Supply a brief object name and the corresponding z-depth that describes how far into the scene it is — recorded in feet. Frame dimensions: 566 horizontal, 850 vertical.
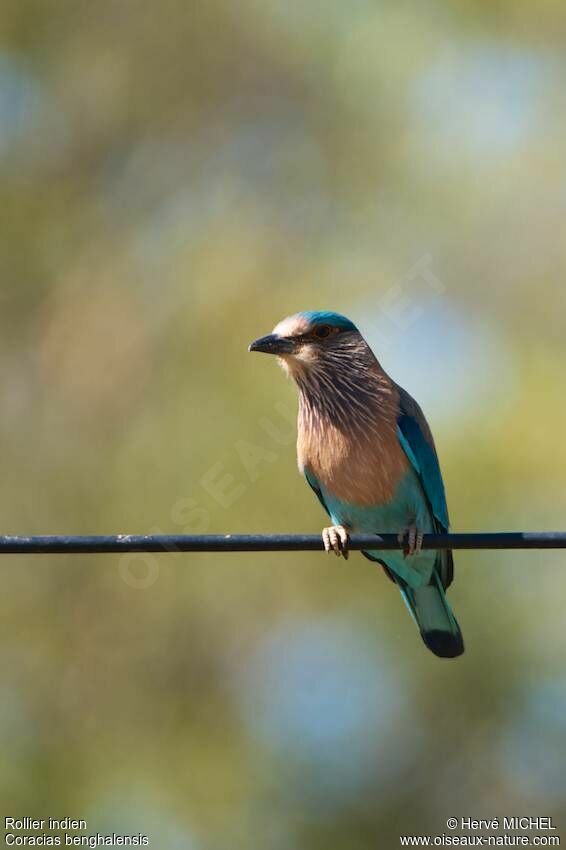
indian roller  35.88
